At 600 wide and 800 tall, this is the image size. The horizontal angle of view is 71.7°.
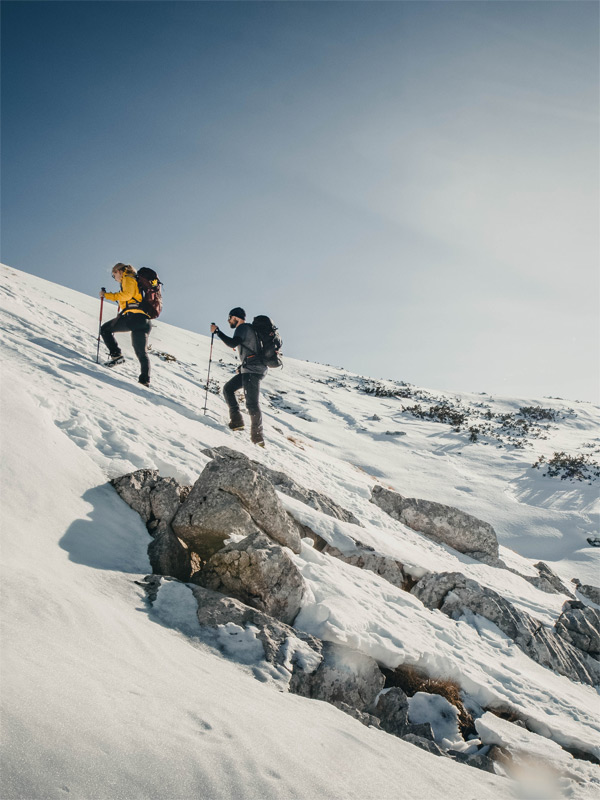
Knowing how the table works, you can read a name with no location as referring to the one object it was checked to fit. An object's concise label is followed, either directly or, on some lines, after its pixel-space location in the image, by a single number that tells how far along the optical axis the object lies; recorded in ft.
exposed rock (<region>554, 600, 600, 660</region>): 21.34
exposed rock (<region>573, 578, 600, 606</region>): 30.81
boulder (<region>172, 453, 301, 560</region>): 14.66
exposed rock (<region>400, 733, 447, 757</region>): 9.92
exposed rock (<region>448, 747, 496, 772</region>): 9.91
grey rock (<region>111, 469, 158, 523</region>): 15.01
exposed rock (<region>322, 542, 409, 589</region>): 19.84
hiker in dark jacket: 30.42
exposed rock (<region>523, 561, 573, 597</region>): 29.78
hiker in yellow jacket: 29.50
